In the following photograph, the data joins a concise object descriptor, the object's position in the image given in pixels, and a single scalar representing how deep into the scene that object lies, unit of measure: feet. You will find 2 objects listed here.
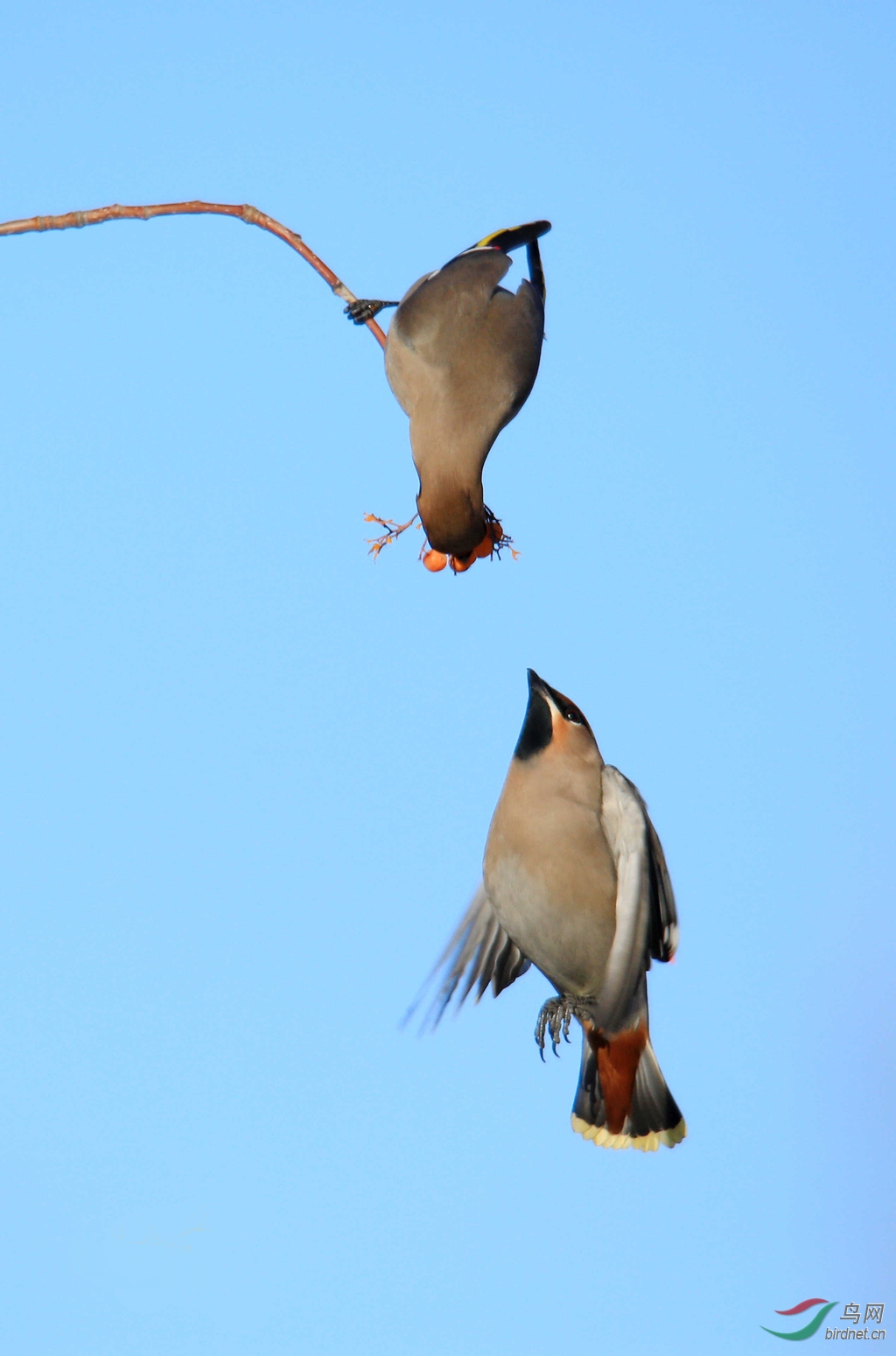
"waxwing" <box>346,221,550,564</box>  26.78
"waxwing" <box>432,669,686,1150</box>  25.59
